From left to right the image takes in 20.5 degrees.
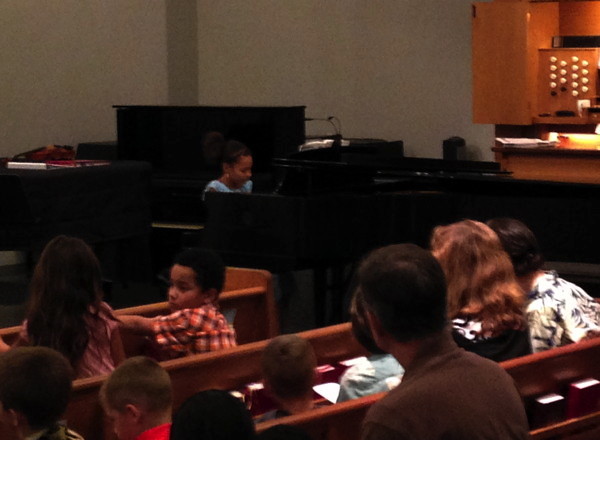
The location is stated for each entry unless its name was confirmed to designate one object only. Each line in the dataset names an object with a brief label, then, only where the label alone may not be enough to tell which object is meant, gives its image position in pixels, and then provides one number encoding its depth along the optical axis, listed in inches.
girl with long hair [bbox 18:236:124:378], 223.8
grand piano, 383.5
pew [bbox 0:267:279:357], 298.7
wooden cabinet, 568.4
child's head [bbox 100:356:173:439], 172.4
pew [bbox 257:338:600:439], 180.0
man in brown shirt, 118.3
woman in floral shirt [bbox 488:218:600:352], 233.1
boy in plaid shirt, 248.2
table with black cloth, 394.1
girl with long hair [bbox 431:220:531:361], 211.8
